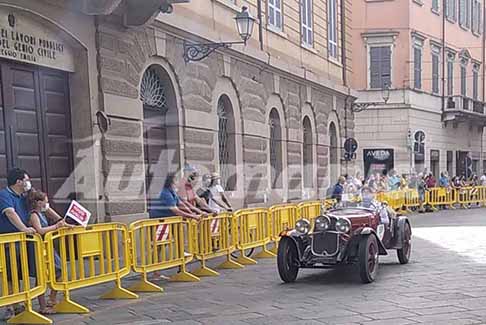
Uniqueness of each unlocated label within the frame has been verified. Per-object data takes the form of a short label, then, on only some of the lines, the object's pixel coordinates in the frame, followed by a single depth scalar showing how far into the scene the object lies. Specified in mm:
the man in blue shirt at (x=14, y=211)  6578
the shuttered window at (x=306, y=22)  21062
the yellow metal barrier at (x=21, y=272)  6316
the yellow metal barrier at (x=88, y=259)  7102
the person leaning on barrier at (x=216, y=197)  12180
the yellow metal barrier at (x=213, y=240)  9625
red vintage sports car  8656
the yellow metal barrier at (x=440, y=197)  24734
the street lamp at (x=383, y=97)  29555
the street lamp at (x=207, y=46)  13461
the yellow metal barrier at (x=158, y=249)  8422
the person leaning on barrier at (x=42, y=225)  7074
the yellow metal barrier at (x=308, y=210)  12895
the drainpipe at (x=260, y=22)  17438
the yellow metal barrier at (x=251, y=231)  10742
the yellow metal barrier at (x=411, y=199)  23641
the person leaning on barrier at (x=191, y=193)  10758
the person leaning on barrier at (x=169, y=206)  9611
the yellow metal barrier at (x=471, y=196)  26281
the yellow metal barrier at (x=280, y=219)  11874
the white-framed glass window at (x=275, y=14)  18375
